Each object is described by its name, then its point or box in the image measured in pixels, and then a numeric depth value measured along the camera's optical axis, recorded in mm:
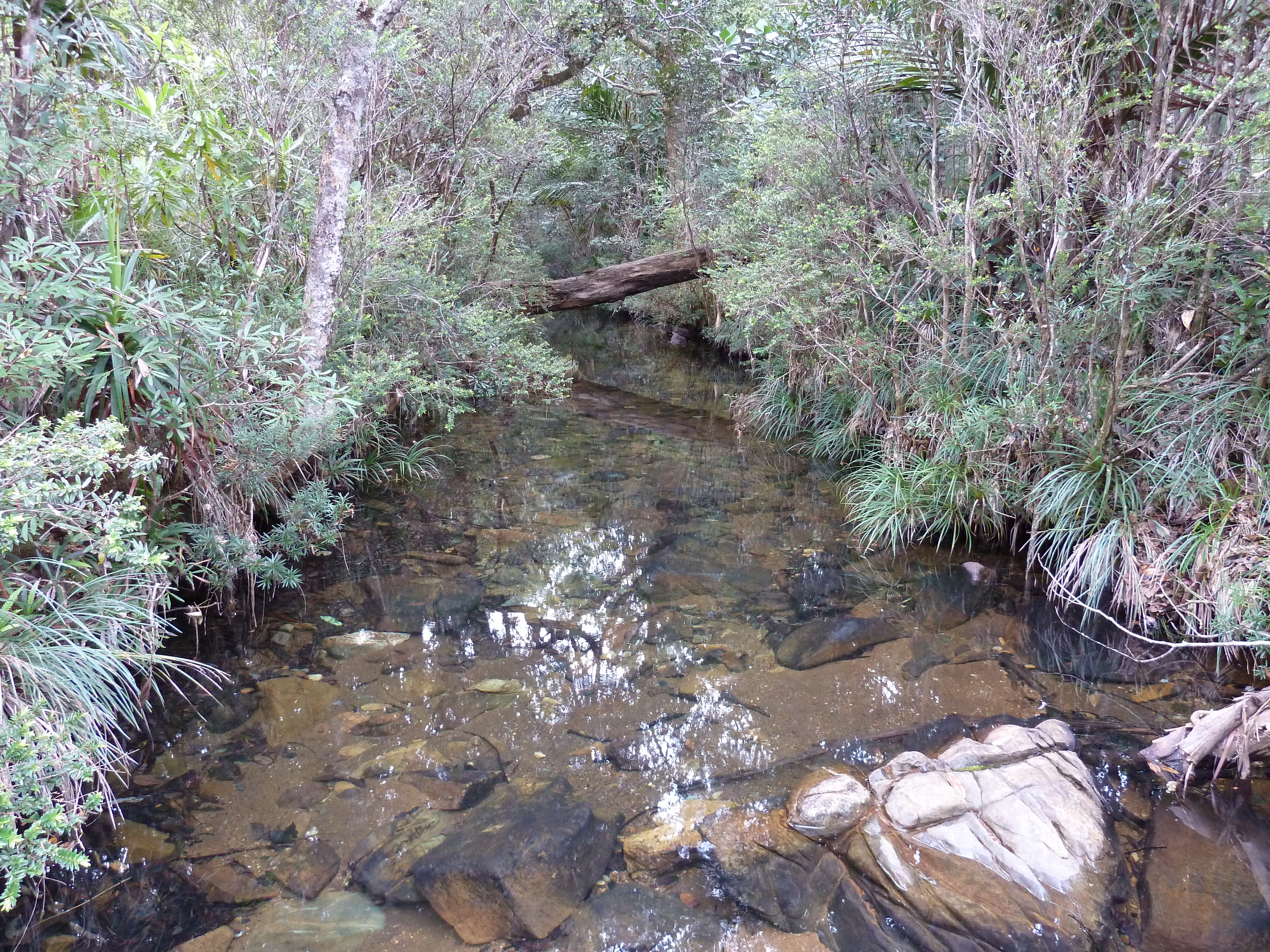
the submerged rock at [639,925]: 2807
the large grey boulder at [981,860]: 2754
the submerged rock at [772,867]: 2930
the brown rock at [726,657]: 4723
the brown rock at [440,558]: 6145
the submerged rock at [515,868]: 2875
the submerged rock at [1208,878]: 2748
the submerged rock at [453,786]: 3500
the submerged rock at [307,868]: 2992
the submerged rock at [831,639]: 4801
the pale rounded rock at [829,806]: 3240
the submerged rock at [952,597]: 5271
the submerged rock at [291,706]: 3916
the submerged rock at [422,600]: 5145
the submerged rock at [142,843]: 3049
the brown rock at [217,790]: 3412
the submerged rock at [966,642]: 4738
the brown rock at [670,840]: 3178
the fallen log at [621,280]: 11984
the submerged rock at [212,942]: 2698
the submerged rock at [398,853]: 3008
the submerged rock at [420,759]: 3658
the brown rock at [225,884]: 2920
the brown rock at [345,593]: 5344
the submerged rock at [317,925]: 2734
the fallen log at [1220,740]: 3430
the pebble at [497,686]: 4406
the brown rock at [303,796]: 3412
